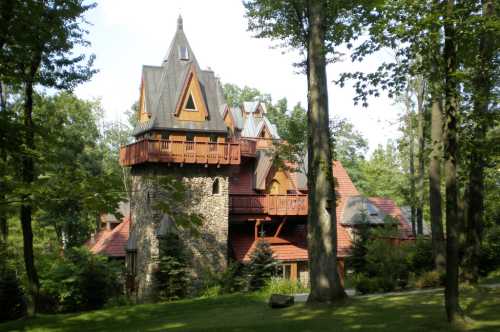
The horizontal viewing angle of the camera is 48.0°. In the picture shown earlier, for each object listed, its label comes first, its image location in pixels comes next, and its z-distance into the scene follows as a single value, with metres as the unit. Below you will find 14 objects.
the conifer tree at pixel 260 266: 26.45
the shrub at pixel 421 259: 22.94
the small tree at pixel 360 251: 29.50
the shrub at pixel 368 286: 20.00
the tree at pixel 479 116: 10.64
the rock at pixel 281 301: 15.75
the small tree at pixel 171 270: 25.84
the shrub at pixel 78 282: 24.06
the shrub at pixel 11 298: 22.44
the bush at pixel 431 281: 19.24
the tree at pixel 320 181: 14.36
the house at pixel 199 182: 28.02
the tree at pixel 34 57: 8.55
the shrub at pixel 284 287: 24.72
